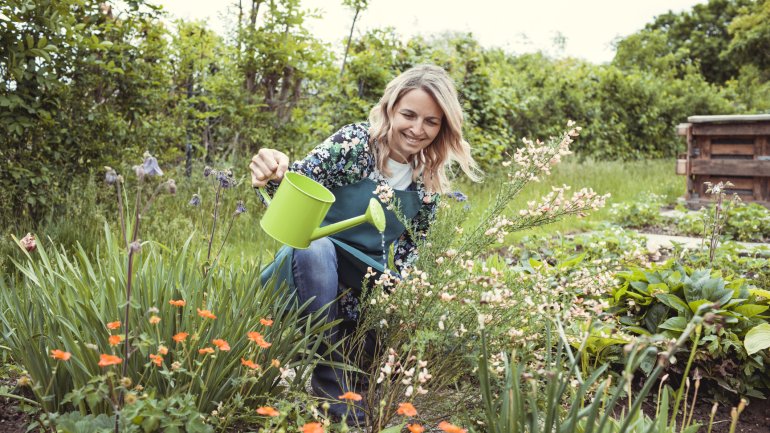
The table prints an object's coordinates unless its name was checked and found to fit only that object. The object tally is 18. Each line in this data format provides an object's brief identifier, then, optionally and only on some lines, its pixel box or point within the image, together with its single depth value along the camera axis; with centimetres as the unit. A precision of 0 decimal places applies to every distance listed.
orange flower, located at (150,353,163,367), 132
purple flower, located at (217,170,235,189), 196
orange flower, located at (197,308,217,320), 142
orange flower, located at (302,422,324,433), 121
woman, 209
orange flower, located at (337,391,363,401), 133
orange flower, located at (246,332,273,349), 144
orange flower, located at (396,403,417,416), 126
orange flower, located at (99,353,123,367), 121
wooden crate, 736
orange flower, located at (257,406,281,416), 124
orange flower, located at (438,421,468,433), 118
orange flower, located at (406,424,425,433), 126
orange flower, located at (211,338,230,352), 139
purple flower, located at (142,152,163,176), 128
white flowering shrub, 173
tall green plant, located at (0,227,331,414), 157
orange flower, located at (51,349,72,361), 125
